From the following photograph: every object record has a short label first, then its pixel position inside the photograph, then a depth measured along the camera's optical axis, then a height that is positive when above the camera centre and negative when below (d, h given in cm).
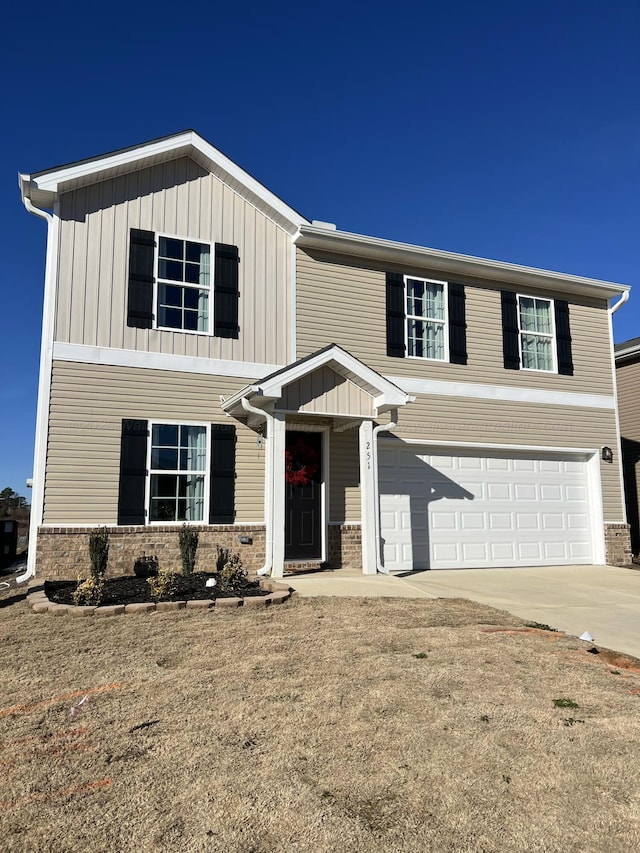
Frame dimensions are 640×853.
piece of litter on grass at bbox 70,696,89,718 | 372 -118
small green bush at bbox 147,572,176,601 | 689 -81
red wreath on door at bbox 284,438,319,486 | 988 +86
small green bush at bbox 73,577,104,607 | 659 -84
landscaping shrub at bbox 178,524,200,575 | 862 -45
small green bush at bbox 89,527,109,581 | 819 -47
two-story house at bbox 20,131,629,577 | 882 +206
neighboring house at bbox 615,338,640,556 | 1443 +235
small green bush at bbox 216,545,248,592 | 756 -73
